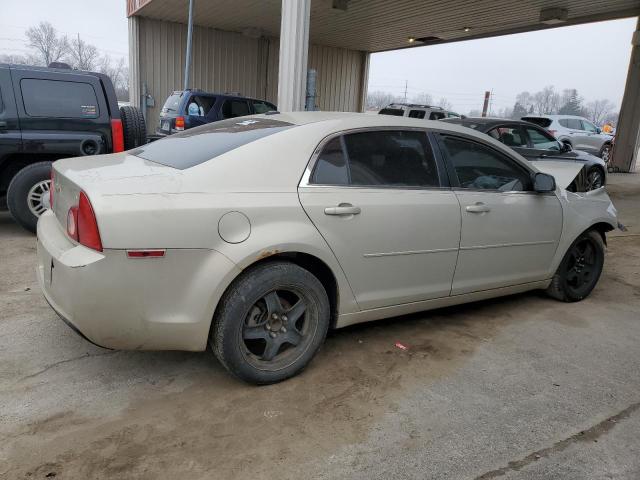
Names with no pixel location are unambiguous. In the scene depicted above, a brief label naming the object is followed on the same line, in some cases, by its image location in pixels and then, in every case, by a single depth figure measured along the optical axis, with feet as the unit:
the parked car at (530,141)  27.96
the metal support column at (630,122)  49.75
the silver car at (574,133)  57.77
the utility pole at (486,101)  106.11
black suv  18.86
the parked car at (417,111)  48.78
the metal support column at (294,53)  26.23
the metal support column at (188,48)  42.35
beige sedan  8.41
